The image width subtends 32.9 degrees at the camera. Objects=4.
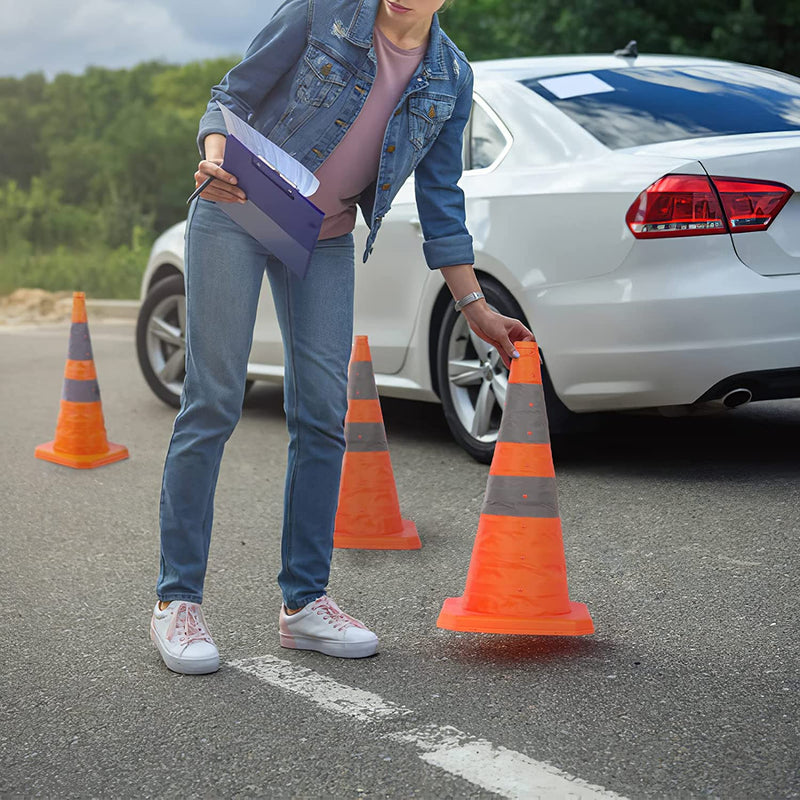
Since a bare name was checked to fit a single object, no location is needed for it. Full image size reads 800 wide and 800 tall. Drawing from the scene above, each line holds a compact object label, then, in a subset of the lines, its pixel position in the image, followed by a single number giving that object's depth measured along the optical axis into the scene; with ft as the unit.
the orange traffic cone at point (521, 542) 11.48
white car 15.96
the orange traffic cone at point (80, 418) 20.48
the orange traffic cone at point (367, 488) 15.30
